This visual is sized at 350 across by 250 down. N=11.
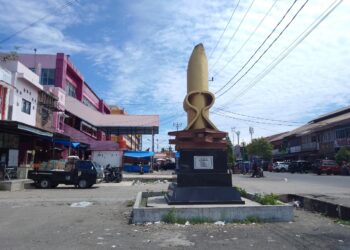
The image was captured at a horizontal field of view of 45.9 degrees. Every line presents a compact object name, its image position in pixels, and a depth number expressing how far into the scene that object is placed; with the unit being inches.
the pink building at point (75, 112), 1764.3
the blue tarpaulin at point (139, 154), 2139.5
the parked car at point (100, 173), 1206.3
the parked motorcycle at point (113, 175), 1307.8
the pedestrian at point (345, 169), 1946.4
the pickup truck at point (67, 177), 1019.9
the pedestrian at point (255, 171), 1742.1
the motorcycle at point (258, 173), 1733.5
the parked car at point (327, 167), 1994.0
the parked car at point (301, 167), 2368.4
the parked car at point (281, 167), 2610.7
